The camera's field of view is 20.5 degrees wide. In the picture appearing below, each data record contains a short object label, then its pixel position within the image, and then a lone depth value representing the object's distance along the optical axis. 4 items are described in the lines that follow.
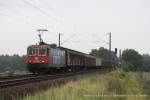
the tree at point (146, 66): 166.06
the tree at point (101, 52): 150.12
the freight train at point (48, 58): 35.67
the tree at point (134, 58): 154.50
